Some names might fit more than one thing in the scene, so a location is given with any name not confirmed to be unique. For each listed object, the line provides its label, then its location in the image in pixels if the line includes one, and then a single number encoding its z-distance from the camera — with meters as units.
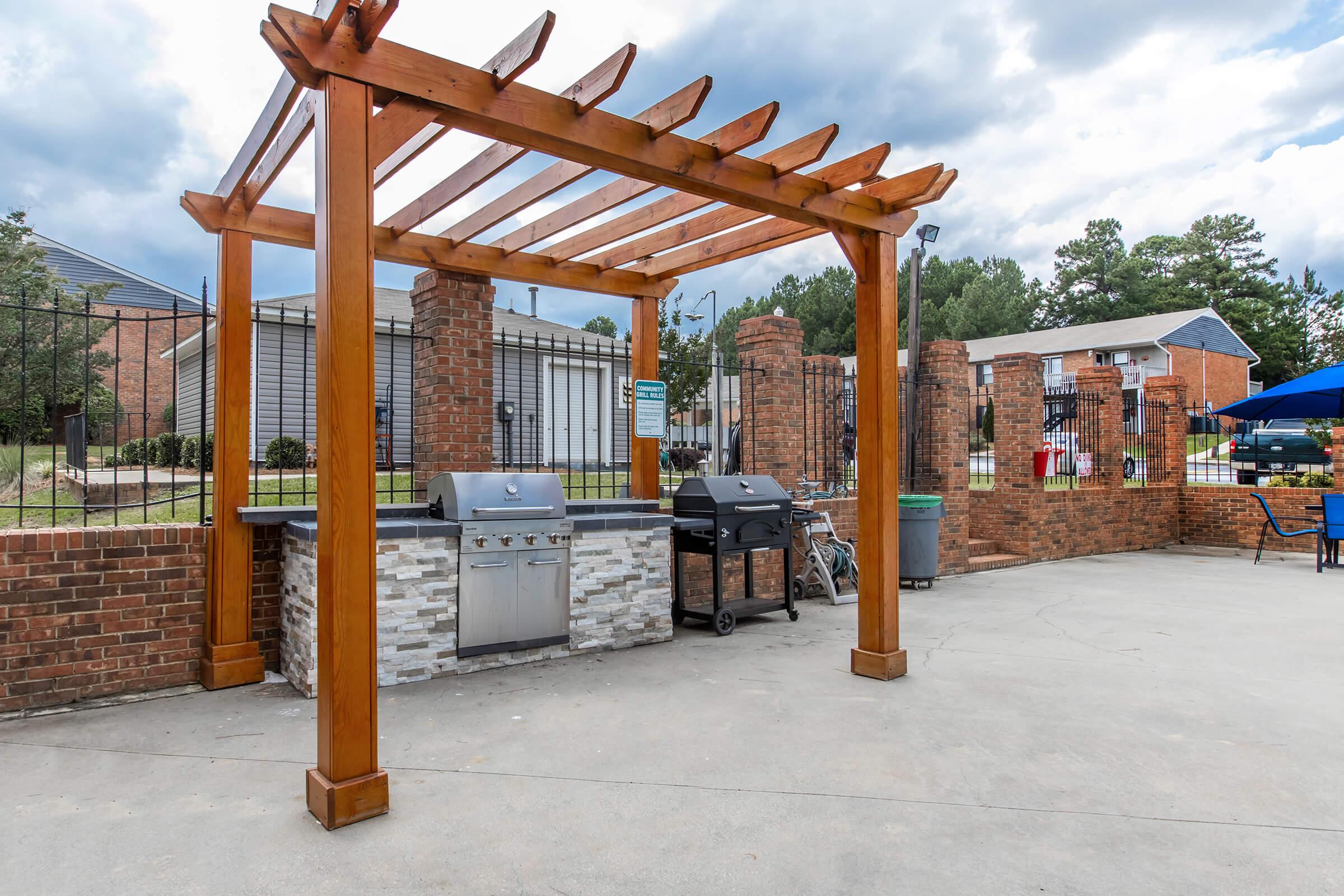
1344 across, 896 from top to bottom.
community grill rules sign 5.82
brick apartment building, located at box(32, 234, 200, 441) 16.94
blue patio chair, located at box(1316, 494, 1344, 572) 8.46
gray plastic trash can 7.19
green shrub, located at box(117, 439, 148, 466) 10.81
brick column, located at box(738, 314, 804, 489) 6.94
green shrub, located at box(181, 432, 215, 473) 10.16
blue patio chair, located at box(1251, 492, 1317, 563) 8.91
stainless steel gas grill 4.28
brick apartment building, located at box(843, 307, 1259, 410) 28.36
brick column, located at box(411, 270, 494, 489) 5.05
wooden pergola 2.53
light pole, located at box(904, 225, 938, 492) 8.16
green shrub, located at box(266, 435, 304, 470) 9.29
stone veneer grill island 4.00
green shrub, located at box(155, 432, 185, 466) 10.56
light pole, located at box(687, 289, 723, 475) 6.35
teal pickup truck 15.20
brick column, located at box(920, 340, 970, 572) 8.20
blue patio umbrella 8.22
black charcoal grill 5.41
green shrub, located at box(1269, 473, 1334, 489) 10.71
